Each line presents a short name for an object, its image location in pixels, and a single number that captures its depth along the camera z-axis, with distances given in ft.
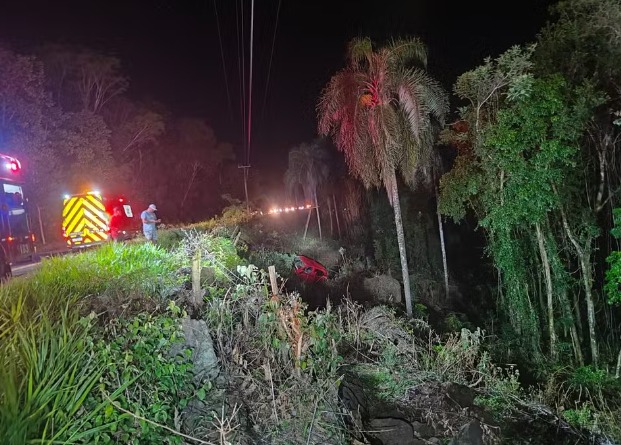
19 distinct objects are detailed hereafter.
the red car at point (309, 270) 47.44
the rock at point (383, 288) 51.34
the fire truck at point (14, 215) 33.83
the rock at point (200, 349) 16.33
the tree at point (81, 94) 86.53
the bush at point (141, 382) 12.66
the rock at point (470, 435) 17.11
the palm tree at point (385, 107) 45.93
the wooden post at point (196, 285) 19.93
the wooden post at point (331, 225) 117.47
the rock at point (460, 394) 19.64
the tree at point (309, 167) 110.01
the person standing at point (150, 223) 40.09
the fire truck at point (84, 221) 46.44
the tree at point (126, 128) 103.14
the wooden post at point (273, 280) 20.09
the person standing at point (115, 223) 48.26
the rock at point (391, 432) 16.90
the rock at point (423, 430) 17.44
